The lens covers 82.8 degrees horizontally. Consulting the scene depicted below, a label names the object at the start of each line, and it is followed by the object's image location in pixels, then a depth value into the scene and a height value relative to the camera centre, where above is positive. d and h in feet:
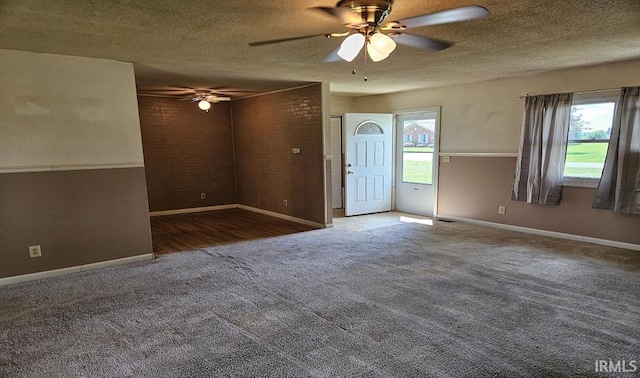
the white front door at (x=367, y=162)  20.97 -1.25
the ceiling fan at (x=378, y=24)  6.51 +2.24
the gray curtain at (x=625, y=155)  13.24 -0.74
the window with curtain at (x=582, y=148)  13.41 -0.48
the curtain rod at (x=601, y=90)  13.71 +1.74
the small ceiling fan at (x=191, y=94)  19.39 +2.90
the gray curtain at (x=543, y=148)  15.07 -0.48
